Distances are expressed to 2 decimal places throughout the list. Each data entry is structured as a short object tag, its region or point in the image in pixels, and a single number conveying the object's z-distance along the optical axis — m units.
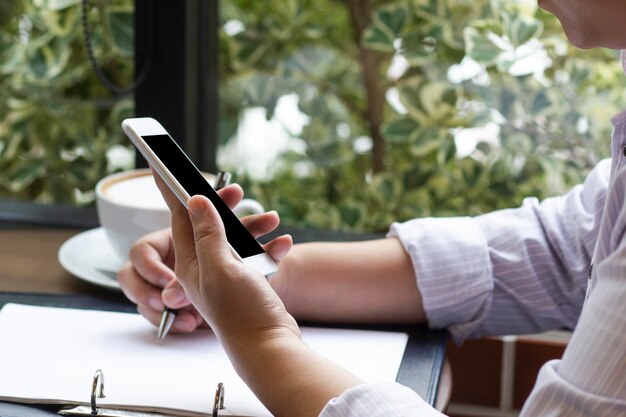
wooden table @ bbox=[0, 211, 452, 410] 1.04
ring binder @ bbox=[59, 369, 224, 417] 0.81
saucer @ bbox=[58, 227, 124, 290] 1.04
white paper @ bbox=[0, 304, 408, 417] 0.83
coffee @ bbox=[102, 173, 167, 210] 1.03
